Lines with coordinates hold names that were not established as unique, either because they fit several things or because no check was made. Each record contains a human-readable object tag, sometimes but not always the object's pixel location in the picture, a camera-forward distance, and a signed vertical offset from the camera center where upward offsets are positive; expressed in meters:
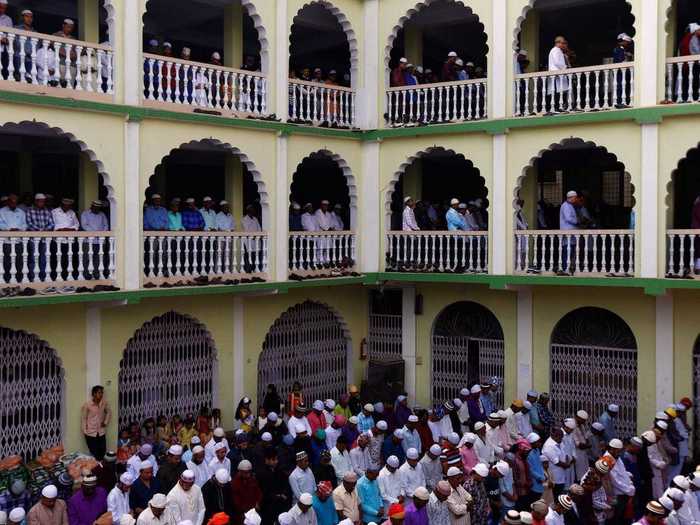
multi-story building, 12.87 +0.67
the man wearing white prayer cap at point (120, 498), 10.13 -3.00
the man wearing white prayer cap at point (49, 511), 9.49 -2.94
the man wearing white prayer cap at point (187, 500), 9.97 -2.99
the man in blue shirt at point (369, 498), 10.77 -3.19
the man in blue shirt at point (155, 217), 13.84 +0.44
